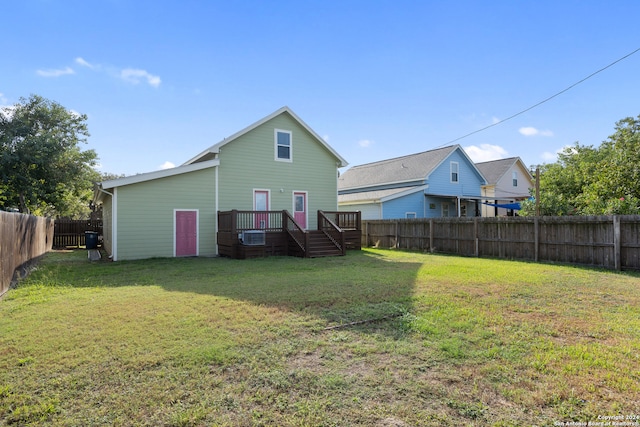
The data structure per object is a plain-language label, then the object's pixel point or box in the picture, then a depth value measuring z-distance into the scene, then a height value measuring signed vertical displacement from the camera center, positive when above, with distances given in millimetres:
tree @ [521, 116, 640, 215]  11365 +1097
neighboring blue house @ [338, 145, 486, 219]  21969 +2402
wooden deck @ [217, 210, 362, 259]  13023 -549
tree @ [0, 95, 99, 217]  20422 +4159
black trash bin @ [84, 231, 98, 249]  18141 -747
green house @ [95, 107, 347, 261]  12836 +1336
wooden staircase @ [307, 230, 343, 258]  13370 -934
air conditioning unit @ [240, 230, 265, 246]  12914 -545
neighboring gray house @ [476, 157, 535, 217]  28016 +3168
